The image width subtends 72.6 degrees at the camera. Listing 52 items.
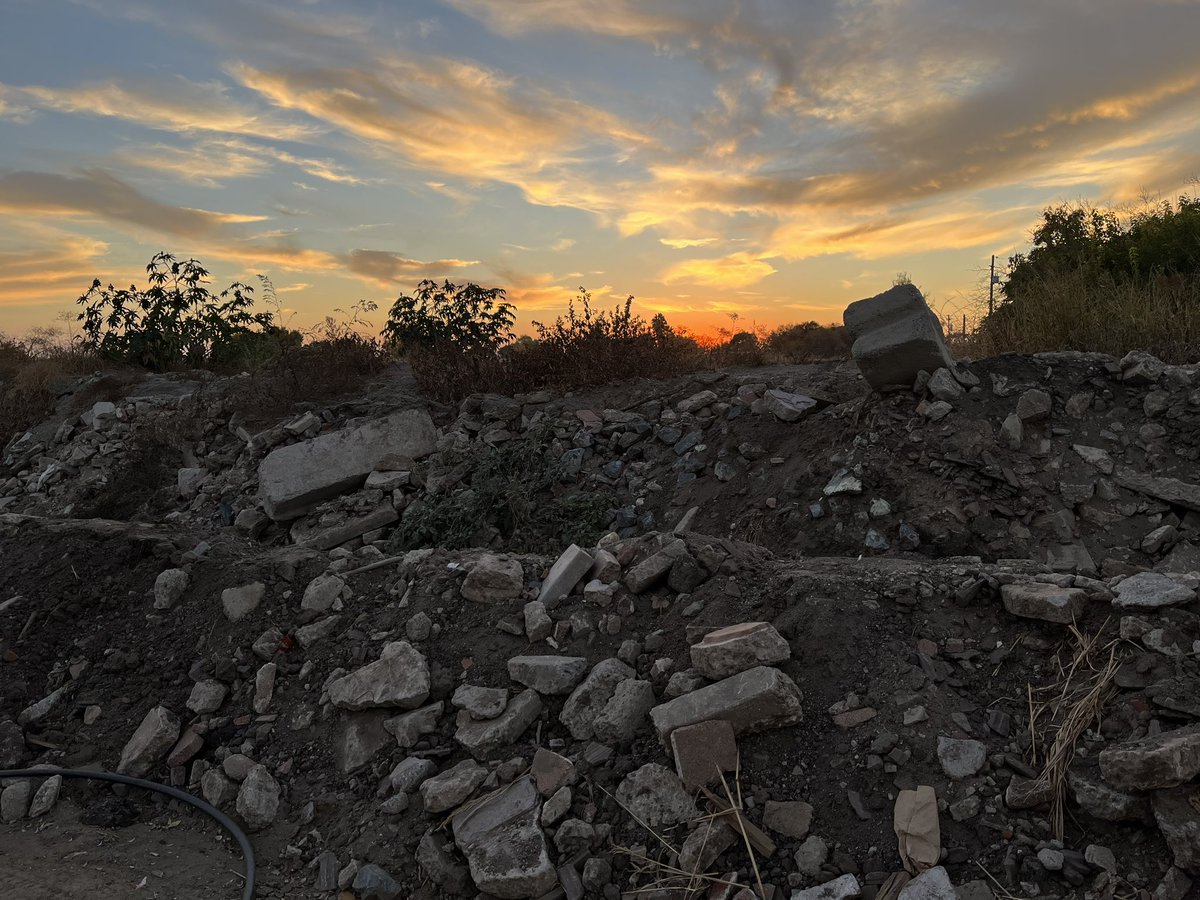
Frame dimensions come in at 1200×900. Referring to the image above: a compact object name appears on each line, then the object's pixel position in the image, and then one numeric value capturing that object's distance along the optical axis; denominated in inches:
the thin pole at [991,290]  403.1
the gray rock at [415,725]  140.5
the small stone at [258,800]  139.6
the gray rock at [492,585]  161.6
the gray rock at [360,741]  142.6
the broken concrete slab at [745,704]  119.4
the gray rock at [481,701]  137.7
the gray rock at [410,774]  132.8
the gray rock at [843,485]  232.1
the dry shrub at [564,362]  358.3
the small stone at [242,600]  176.4
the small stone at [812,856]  106.0
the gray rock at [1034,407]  248.2
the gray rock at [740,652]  127.0
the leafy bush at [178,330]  503.2
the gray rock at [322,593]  173.2
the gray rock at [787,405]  275.6
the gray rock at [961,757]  110.9
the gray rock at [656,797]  115.8
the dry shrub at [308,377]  378.9
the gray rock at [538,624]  150.0
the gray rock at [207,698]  161.2
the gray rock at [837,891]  101.0
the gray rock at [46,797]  149.7
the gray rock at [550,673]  138.6
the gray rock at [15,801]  149.5
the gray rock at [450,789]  127.4
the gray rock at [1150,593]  122.2
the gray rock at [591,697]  131.7
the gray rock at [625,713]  128.5
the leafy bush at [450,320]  430.6
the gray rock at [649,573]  152.6
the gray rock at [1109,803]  100.1
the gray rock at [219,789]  145.6
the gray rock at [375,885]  119.6
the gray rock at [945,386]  251.4
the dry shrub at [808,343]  448.1
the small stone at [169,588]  185.2
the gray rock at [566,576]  156.8
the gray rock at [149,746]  154.8
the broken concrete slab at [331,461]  292.2
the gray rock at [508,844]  113.7
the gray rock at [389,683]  144.3
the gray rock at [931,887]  97.6
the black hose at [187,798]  127.4
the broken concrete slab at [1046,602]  125.9
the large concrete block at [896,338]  253.4
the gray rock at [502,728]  134.1
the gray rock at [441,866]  118.3
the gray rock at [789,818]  110.3
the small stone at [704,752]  117.0
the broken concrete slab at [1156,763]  97.3
